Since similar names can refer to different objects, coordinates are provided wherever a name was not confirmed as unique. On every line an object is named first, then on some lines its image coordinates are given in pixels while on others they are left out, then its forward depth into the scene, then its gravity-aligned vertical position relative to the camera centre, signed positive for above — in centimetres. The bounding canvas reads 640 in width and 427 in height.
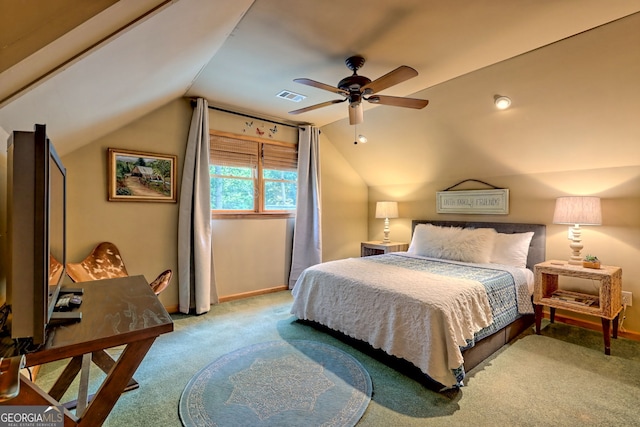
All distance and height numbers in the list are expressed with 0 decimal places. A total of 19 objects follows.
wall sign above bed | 373 +15
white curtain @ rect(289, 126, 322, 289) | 445 +4
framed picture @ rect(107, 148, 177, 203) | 314 +40
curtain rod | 357 +130
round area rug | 177 -119
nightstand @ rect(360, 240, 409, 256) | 454 -53
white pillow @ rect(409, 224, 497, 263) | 344 -37
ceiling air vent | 334 +132
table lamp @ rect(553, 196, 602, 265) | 279 -1
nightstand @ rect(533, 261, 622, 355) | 255 -77
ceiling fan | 229 +97
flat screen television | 84 -7
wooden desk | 95 -42
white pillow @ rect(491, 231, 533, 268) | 331 -41
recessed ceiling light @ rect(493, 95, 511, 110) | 284 +105
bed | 205 -68
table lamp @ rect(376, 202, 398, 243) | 469 +2
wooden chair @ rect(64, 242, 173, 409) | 268 -52
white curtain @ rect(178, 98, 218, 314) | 346 -10
